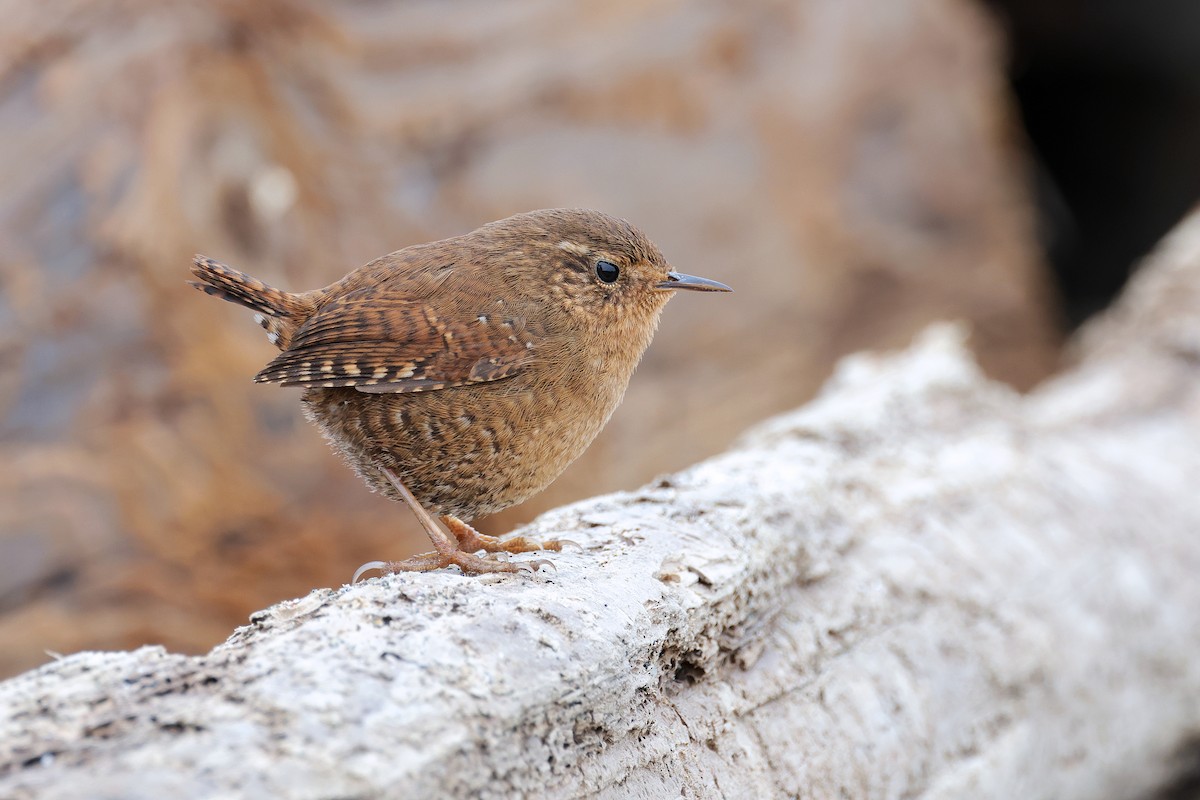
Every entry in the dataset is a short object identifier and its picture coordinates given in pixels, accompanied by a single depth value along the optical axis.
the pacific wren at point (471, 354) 2.82
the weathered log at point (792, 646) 2.76
